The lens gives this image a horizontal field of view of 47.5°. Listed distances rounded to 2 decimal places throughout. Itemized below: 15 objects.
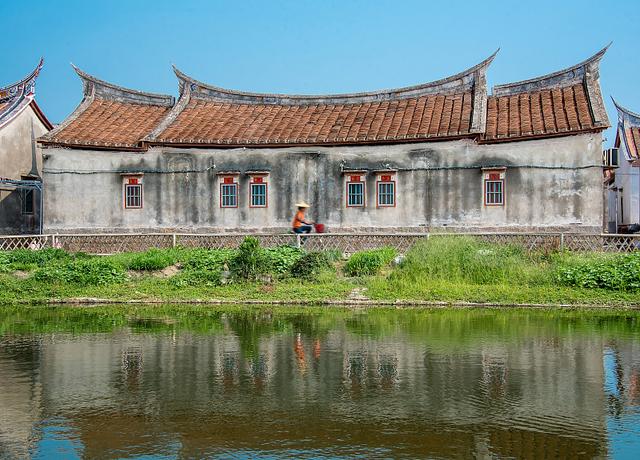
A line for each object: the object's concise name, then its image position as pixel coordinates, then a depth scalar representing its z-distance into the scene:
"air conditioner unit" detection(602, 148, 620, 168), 22.73
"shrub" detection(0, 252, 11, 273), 19.23
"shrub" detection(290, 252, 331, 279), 18.20
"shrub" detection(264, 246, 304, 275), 18.53
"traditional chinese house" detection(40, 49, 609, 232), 22.23
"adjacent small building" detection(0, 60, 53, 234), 27.75
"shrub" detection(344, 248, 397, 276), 18.50
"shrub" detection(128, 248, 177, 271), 19.17
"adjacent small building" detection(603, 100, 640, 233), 27.00
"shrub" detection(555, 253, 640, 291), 16.36
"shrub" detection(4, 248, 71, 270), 19.48
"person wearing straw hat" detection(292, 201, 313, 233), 21.45
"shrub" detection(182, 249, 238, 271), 19.16
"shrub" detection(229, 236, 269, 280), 18.06
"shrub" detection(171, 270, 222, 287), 18.08
